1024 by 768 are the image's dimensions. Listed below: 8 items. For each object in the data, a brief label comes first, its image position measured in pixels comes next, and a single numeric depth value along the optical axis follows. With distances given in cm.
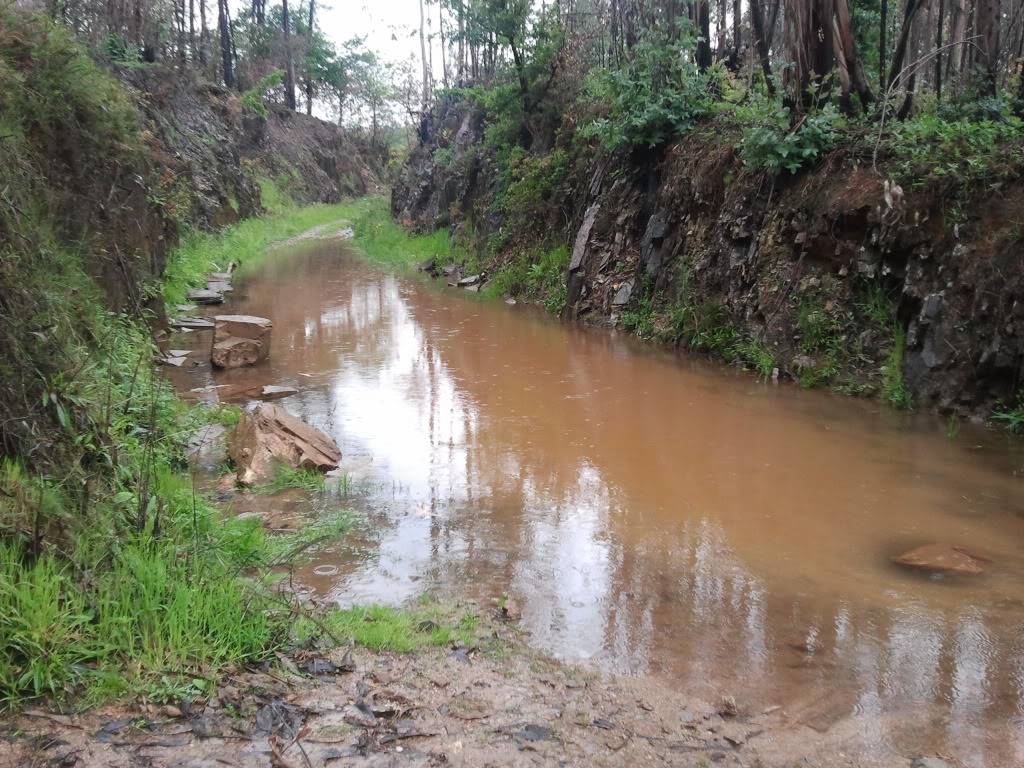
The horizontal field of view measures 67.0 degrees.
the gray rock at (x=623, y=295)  1370
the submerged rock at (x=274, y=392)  905
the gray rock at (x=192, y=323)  1275
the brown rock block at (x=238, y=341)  1016
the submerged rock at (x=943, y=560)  498
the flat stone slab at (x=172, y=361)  998
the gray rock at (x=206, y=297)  1513
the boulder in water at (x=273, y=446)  633
